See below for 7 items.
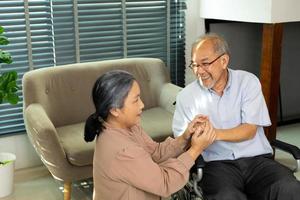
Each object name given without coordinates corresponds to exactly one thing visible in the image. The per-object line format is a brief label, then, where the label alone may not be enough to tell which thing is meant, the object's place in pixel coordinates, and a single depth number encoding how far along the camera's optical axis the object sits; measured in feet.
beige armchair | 8.34
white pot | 9.07
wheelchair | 6.07
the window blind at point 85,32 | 10.28
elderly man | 6.31
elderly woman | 4.94
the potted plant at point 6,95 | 8.64
